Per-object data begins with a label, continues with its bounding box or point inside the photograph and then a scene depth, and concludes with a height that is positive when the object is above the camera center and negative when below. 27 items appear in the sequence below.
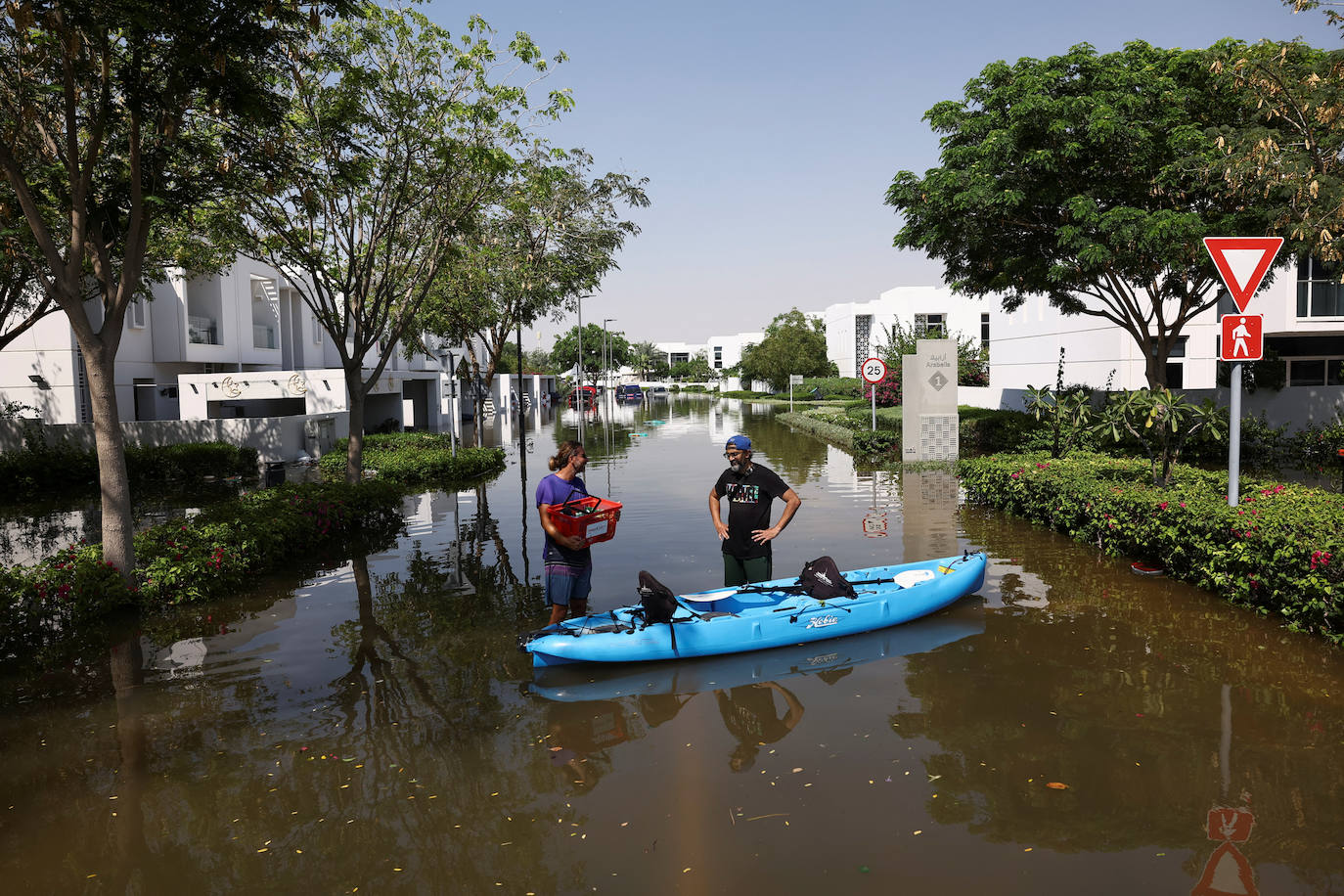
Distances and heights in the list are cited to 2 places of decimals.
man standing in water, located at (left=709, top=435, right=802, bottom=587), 7.21 -0.98
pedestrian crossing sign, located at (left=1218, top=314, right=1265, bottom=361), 7.90 +0.48
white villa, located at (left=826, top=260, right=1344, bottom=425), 21.38 +1.38
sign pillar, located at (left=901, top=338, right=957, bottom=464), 20.86 -0.13
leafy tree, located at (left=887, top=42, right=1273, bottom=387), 14.66 +4.15
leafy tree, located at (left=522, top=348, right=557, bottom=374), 111.75 +6.68
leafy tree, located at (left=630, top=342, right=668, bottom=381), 138.50 +7.83
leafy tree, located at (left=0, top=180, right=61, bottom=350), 9.87 +2.43
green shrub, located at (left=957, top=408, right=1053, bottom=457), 19.81 -0.99
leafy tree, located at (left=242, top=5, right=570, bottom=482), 12.05 +3.96
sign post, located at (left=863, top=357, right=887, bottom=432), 26.39 +0.87
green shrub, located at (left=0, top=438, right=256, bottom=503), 18.16 -1.15
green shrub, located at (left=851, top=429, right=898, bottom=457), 23.55 -1.32
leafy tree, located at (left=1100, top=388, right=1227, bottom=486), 10.25 -0.33
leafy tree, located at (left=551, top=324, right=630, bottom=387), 101.00 +6.90
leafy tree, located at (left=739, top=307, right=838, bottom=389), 59.19 +3.28
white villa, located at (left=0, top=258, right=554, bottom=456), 23.47 +1.74
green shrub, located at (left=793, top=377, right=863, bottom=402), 59.45 +0.81
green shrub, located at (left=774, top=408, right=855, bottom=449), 28.31 -1.04
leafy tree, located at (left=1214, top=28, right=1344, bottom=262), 11.87 +3.76
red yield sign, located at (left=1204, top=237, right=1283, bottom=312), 8.02 +1.24
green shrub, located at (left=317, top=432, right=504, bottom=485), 18.80 -1.24
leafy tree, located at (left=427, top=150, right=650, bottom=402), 22.81 +4.48
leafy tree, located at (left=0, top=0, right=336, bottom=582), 7.82 +3.24
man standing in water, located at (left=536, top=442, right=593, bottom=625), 6.68 -1.18
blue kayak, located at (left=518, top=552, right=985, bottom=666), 6.69 -1.86
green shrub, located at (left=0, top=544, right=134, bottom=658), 7.55 -1.69
